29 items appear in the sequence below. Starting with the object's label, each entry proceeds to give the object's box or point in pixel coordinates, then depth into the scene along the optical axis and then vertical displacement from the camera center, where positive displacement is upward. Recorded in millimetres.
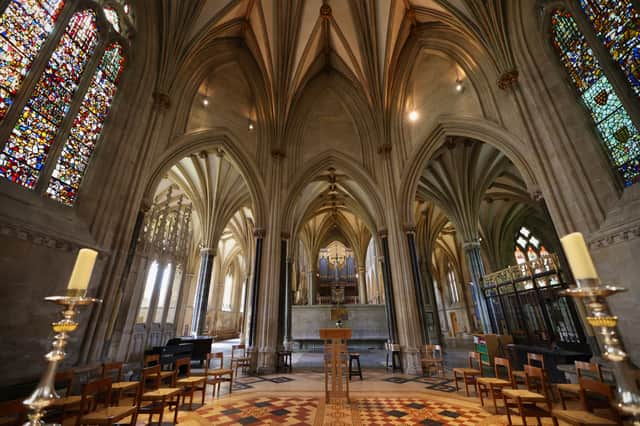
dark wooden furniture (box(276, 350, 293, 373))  8383 -1405
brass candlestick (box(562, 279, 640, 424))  1310 -178
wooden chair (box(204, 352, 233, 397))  5151 -1044
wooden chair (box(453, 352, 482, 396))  5208 -1114
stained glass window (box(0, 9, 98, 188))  4270 +3750
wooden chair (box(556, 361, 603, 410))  3757 -923
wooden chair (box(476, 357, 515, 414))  4130 -1057
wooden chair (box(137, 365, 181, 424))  3609 -1011
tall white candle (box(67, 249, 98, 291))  1897 +361
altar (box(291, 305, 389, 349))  13852 -356
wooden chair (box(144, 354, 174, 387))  4334 -755
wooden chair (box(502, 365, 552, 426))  3371 -1049
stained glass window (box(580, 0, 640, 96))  4652 +4883
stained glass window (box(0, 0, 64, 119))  4168 +4527
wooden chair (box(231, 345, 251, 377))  7659 -1311
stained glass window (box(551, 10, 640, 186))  4730 +3978
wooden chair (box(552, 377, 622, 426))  2633 -1039
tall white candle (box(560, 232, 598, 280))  1569 +311
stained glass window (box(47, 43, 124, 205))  4961 +3787
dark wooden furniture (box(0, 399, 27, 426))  2300 -727
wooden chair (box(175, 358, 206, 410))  4570 -1043
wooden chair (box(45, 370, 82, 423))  3291 -1045
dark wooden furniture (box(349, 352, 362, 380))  6973 -1576
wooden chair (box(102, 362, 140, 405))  4041 -958
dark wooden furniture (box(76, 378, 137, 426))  2822 -991
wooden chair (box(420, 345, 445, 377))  7407 -1284
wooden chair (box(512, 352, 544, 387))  4162 -1275
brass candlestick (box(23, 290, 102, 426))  1577 -230
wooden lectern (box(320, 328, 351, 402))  4887 -658
